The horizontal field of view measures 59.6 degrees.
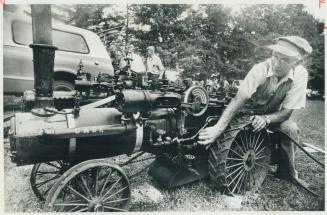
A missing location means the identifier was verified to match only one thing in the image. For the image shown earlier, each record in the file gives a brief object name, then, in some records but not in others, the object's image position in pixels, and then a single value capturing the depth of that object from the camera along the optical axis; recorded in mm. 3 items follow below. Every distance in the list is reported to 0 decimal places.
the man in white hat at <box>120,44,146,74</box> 4086
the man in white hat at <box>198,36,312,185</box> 3215
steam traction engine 2477
